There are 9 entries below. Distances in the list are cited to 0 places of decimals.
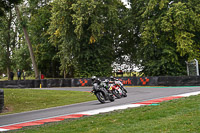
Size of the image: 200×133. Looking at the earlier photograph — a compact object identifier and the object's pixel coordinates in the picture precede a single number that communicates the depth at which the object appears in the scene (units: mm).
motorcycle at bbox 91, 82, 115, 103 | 16844
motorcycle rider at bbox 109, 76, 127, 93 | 18603
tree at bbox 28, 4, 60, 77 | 48344
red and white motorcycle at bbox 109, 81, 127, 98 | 18484
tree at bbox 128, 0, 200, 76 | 36125
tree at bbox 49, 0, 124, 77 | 38000
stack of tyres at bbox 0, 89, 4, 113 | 16672
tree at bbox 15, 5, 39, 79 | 42662
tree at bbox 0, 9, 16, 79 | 58419
